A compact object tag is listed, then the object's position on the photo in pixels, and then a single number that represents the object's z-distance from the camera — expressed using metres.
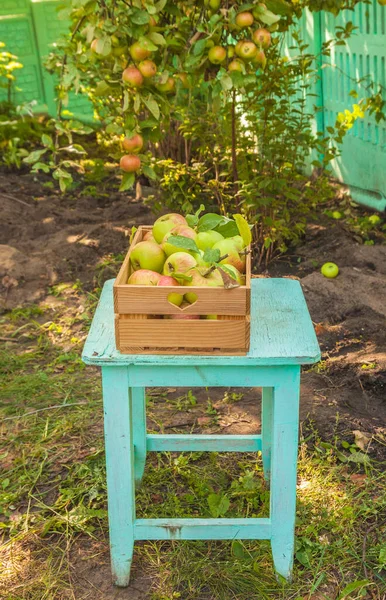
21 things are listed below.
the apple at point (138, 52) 2.54
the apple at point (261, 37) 2.54
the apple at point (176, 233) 2.18
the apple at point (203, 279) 2.08
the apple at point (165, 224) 2.32
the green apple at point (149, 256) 2.20
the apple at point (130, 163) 2.73
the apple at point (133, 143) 2.73
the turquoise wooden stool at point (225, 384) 2.09
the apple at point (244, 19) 2.49
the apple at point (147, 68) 2.56
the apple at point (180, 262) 2.09
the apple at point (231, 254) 2.17
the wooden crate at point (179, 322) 2.02
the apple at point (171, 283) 2.06
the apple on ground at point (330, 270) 4.48
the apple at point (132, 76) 2.56
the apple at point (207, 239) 2.22
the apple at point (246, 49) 2.57
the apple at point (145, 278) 2.11
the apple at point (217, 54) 2.58
